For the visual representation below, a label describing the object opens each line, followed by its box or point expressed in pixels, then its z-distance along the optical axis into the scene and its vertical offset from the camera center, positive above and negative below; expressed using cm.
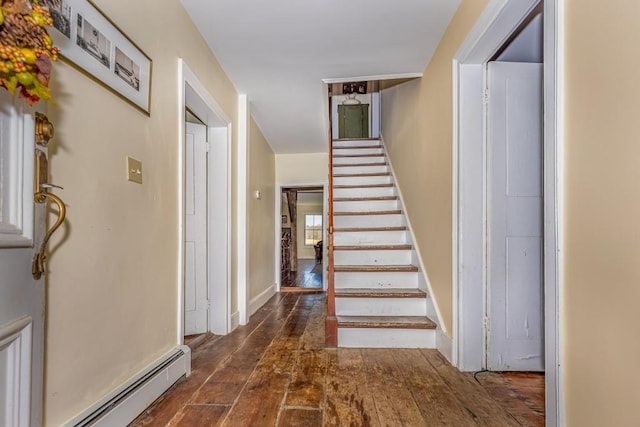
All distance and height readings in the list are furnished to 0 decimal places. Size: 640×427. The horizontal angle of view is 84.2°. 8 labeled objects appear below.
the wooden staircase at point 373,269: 265 -47
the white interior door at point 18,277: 82 -15
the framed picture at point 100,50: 118 +64
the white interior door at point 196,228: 301 -10
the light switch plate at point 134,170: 157 +21
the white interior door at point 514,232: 221 -9
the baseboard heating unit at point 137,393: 130 -78
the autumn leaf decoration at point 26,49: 66 +32
